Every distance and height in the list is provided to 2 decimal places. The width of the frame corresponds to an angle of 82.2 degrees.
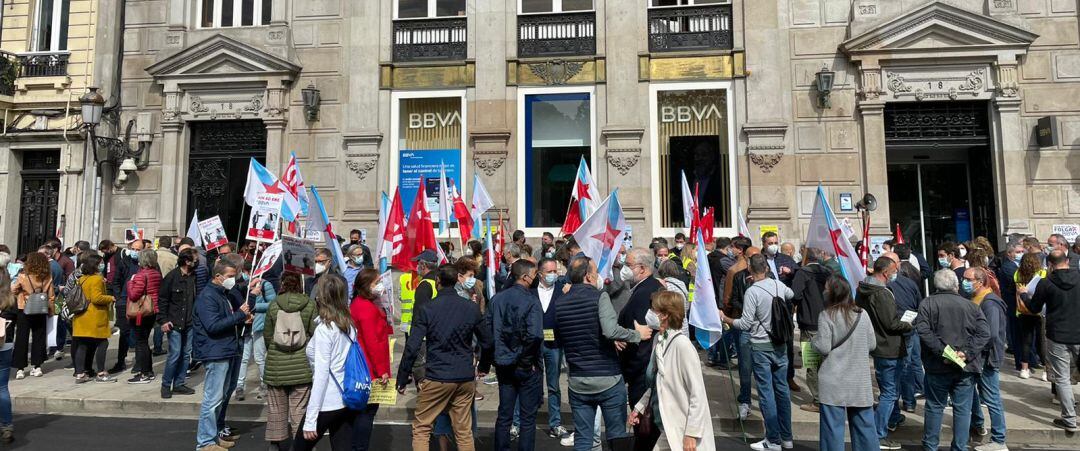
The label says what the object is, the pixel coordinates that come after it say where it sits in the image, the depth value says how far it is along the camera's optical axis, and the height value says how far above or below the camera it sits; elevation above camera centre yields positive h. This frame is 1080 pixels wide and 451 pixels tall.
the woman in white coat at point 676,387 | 4.66 -0.99
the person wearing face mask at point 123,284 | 10.40 -0.41
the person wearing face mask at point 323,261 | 8.36 -0.01
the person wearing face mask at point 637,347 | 5.81 -0.82
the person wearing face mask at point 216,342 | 6.54 -0.89
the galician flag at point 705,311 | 6.86 -0.58
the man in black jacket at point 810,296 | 7.68 -0.47
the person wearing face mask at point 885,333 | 6.37 -0.79
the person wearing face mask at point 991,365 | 6.64 -1.15
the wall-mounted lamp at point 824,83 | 14.18 +4.02
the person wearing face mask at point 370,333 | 5.57 -0.68
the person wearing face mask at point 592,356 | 5.50 -0.87
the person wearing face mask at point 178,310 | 8.85 -0.70
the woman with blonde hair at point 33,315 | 9.13 -0.84
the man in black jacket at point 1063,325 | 7.32 -0.82
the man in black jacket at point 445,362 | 5.75 -0.95
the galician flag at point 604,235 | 7.84 +0.31
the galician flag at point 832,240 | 7.66 +0.24
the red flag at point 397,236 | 8.75 +0.35
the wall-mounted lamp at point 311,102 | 15.72 +4.05
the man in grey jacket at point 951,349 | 6.23 -0.93
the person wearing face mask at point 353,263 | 9.20 -0.04
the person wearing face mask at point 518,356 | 5.98 -0.94
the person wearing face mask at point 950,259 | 9.02 -0.02
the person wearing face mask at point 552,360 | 6.73 -1.20
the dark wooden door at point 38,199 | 16.98 +1.74
